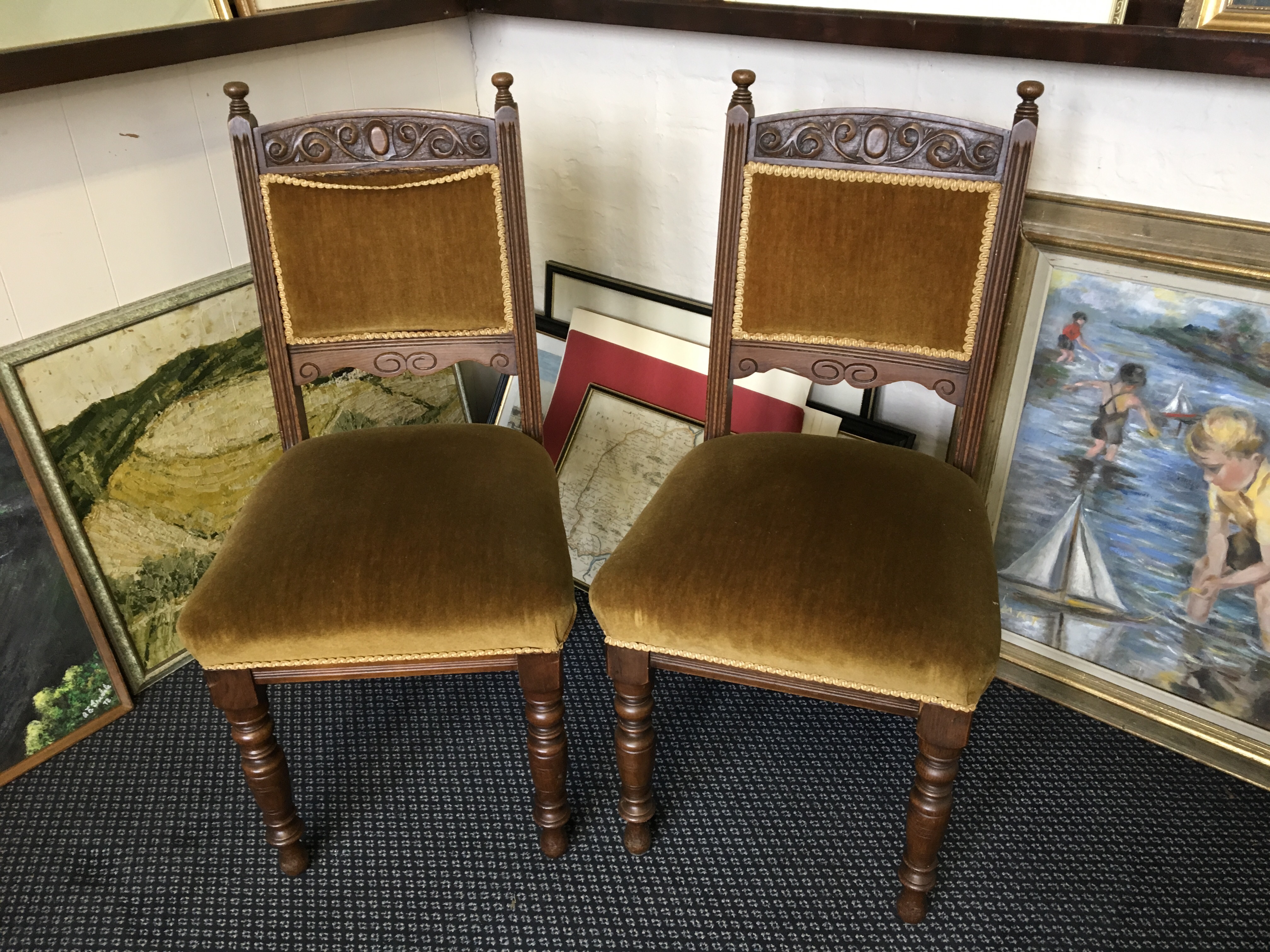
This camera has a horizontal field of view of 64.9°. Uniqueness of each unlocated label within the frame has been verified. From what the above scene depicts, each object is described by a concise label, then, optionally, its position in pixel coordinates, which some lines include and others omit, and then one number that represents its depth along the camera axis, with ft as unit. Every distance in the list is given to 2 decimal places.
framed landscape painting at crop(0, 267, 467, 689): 5.74
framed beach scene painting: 5.20
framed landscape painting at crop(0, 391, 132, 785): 5.69
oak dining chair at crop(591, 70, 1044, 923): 4.35
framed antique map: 7.13
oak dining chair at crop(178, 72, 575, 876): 4.52
